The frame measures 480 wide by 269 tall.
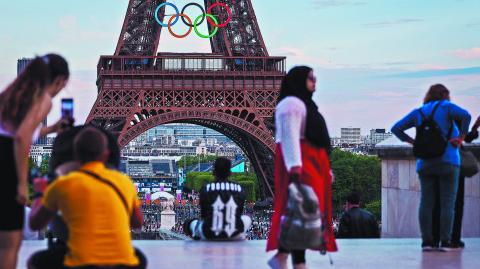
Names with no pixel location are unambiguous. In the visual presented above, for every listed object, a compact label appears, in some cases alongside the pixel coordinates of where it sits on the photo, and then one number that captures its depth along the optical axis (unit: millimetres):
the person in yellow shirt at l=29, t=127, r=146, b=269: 6613
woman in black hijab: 8703
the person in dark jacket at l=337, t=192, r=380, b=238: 13070
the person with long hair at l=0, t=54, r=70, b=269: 7049
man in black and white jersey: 11492
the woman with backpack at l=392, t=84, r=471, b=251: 10758
